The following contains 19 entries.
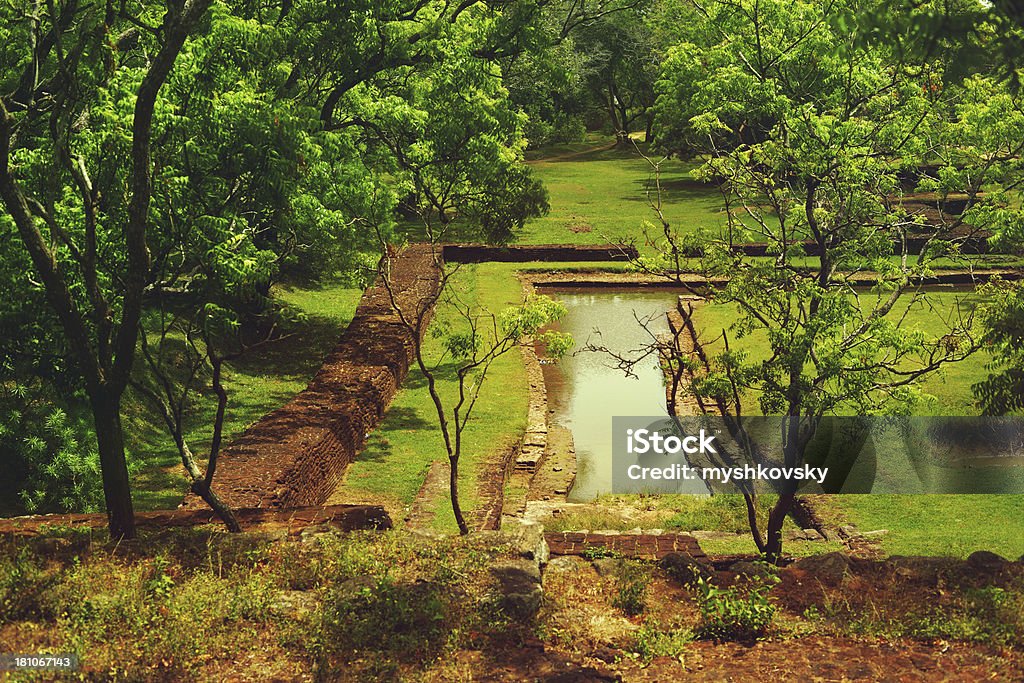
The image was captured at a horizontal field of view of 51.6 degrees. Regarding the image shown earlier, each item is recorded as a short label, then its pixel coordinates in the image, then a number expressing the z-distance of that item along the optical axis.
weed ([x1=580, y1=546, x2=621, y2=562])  9.00
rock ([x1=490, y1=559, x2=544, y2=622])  7.48
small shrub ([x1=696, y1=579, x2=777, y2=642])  7.42
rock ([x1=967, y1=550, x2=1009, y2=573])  8.34
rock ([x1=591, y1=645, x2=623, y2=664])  7.07
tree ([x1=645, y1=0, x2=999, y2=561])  10.83
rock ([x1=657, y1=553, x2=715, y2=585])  8.41
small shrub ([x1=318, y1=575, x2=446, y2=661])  7.03
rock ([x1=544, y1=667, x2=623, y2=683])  6.70
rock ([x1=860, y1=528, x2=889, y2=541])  12.30
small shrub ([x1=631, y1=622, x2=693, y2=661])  7.16
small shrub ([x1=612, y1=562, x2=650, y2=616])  7.86
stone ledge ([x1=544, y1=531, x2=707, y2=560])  9.16
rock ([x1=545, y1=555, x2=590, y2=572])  8.62
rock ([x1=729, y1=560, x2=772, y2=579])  8.31
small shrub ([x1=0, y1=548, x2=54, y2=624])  7.28
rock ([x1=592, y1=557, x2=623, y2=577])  8.55
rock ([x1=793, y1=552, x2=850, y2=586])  8.36
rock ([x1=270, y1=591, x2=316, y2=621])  7.47
